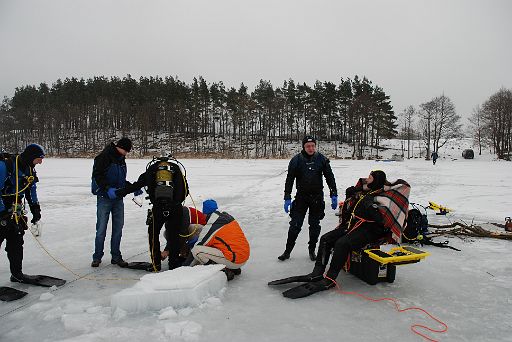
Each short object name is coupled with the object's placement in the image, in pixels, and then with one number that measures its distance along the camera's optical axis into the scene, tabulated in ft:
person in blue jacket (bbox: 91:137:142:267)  15.49
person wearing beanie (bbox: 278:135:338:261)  17.12
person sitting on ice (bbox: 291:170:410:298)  12.89
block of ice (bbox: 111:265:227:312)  10.87
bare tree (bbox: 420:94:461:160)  165.78
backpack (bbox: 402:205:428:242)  19.15
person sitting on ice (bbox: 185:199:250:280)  13.67
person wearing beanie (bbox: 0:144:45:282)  13.23
